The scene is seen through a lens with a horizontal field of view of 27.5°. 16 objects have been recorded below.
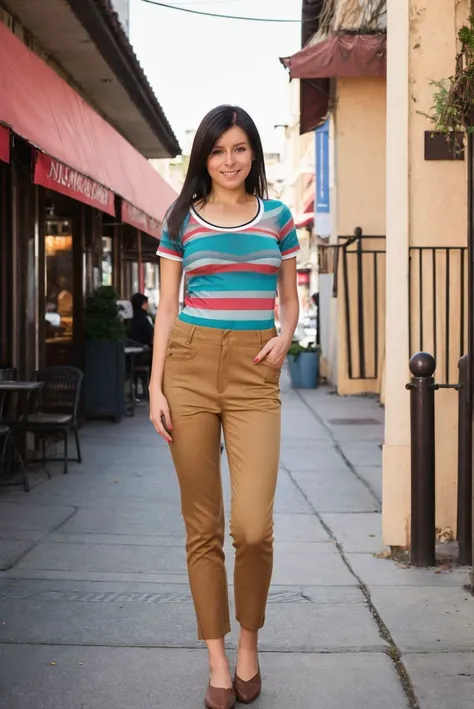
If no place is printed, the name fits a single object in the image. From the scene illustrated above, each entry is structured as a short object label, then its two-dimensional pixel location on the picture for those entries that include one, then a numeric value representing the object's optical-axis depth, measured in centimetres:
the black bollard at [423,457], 484
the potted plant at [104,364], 1138
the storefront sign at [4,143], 554
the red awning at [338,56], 1225
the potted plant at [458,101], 460
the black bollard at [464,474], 481
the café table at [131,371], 1241
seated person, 1434
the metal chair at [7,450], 664
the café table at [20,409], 689
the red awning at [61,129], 649
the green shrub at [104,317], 1144
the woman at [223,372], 314
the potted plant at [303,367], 1620
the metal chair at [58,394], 838
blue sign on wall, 1708
